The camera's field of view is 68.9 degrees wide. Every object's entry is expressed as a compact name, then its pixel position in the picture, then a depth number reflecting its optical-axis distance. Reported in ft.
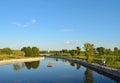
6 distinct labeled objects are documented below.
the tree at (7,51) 230.17
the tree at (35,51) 241.86
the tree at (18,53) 219.47
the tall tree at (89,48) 141.59
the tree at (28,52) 229.02
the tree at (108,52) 177.69
